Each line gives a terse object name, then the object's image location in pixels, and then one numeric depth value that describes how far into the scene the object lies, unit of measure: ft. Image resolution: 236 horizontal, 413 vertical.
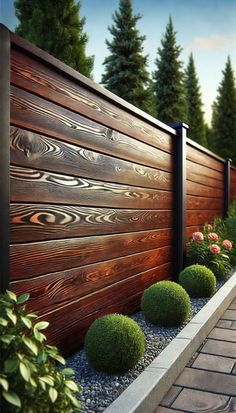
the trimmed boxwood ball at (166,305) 9.12
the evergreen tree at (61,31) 30.30
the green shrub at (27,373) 3.62
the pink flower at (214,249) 14.40
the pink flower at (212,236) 15.30
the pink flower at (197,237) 14.74
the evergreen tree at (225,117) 58.85
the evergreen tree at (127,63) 44.45
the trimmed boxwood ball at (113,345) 6.61
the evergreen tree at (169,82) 50.80
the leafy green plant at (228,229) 18.19
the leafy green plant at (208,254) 14.47
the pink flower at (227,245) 15.75
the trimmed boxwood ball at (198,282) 11.82
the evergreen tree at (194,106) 57.57
